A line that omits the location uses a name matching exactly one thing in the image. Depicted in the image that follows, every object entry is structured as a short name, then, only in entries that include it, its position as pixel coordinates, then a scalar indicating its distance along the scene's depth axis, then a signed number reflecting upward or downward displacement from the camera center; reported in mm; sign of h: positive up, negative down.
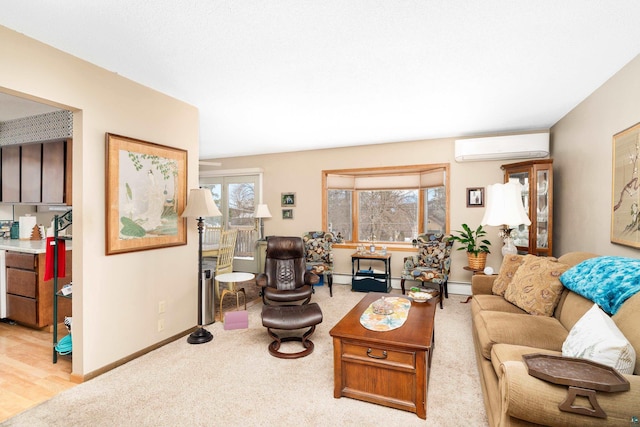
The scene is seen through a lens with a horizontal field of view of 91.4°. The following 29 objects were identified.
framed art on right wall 2357 +200
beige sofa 1239 -819
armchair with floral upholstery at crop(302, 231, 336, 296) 5156 -656
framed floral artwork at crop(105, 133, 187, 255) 2660 +163
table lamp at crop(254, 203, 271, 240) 6109 +5
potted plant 4461 -487
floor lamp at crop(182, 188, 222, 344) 3135 +10
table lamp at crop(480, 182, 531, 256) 3211 +64
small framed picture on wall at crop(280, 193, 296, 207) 6168 +247
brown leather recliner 4062 -709
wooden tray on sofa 1229 -683
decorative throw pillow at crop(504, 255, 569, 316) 2568 -634
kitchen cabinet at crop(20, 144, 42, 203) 3744 +464
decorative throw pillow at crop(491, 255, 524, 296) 3202 -623
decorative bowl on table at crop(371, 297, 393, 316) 2693 -839
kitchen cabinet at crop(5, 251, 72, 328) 3439 -891
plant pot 4453 -676
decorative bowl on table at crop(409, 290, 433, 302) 3063 -827
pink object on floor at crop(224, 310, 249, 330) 3527 -1229
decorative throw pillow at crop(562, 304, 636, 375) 1425 -631
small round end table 3854 -824
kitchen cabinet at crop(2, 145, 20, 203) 3957 +487
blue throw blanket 1847 -433
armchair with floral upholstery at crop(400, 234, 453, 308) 4449 -738
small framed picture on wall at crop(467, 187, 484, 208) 4917 +254
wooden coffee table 2055 -1051
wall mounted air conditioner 4332 +949
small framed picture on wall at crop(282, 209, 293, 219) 6207 -23
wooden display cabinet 4028 +111
